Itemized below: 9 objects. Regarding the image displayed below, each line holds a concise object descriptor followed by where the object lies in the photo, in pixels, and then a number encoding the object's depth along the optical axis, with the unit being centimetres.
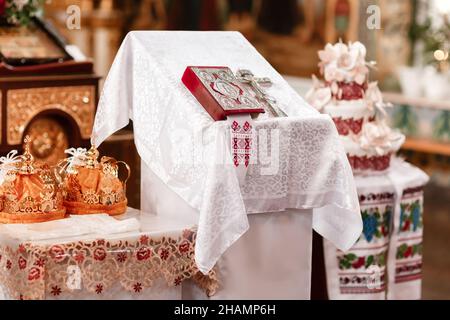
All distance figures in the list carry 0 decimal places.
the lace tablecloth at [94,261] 326
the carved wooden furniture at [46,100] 505
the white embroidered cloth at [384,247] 468
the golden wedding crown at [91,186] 365
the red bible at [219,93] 351
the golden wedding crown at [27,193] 347
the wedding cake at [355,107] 480
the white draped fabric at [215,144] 343
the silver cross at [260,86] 373
